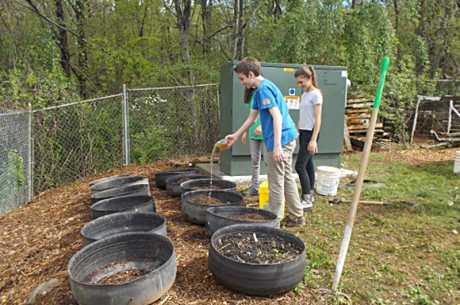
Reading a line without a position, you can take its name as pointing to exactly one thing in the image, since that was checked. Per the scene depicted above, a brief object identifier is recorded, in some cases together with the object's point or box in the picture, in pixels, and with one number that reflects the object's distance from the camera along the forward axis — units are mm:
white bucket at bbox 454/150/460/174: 5819
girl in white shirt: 3566
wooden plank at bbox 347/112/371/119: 8430
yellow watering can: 3686
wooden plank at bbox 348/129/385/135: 8445
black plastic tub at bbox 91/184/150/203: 3906
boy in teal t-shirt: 2900
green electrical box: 5004
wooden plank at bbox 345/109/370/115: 8414
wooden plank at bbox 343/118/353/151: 8055
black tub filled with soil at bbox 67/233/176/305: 1896
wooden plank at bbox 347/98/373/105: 8391
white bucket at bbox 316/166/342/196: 4590
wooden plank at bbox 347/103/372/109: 8367
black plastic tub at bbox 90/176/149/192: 4277
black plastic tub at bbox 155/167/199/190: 4855
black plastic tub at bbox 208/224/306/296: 2107
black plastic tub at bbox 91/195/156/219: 3354
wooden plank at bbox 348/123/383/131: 8430
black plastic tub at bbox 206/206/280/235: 2797
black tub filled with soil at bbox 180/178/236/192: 4035
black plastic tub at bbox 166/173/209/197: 4418
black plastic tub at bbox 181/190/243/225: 3282
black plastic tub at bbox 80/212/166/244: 2832
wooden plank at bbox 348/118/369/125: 8453
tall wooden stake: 2148
